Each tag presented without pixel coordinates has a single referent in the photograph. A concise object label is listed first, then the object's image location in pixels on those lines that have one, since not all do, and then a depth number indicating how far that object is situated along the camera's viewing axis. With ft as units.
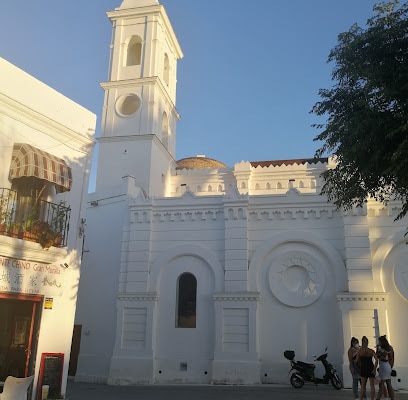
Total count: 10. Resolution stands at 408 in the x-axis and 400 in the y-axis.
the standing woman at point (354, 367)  42.60
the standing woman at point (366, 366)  38.40
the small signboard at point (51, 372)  38.19
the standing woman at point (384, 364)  38.44
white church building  55.52
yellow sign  39.55
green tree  31.65
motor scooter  51.34
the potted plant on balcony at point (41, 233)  37.55
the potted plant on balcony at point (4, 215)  35.78
